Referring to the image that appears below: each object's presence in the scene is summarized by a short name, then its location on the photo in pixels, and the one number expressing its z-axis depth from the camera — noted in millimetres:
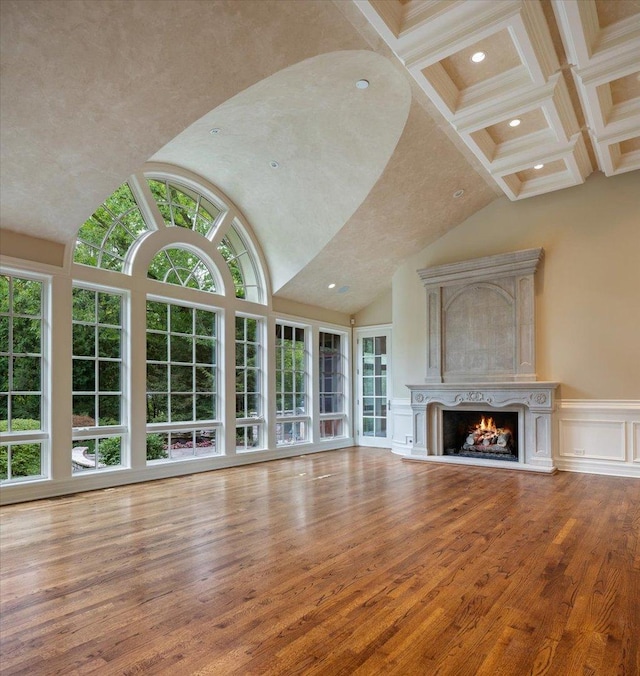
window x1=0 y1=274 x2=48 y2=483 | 5129
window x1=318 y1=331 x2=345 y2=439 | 9555
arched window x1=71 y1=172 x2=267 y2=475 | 5883
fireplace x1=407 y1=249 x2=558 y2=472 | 6988
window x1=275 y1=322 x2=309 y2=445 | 8617
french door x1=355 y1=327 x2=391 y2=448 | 9680
